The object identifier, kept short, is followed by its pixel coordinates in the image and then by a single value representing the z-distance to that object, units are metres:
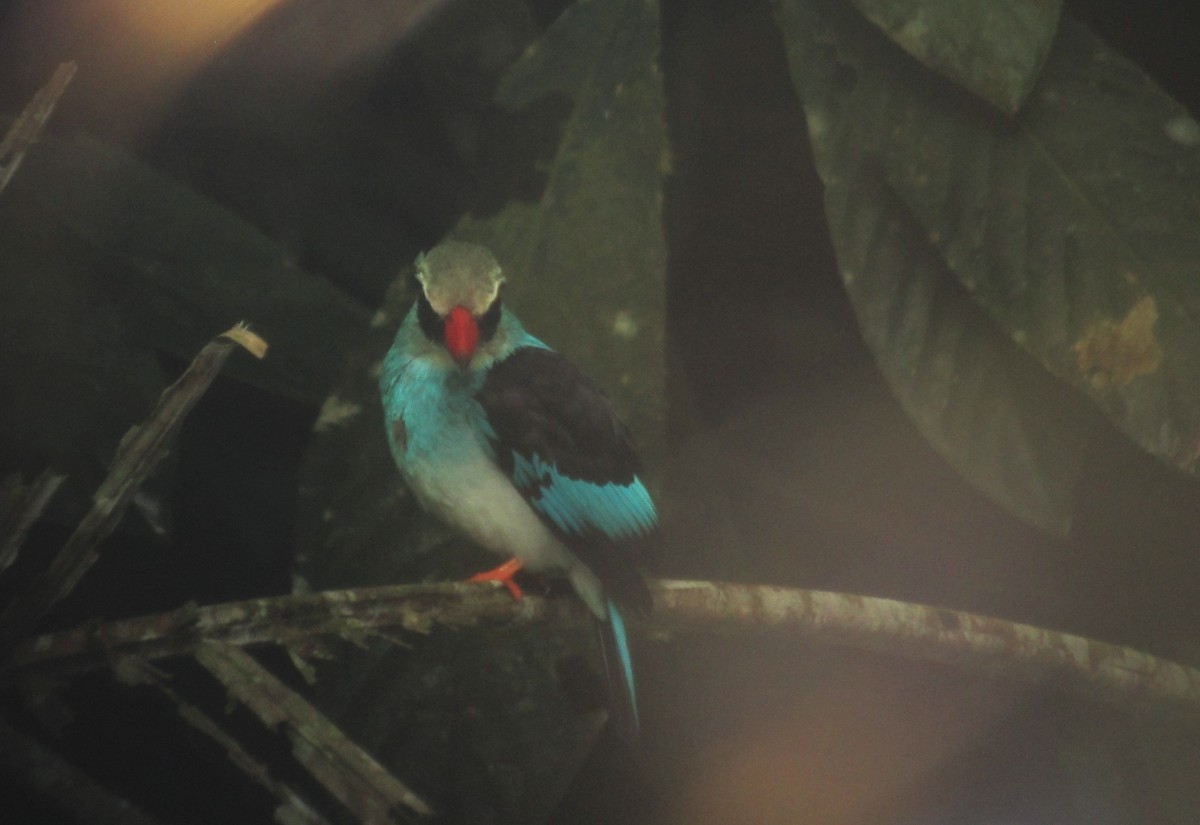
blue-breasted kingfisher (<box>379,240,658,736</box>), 7.42
